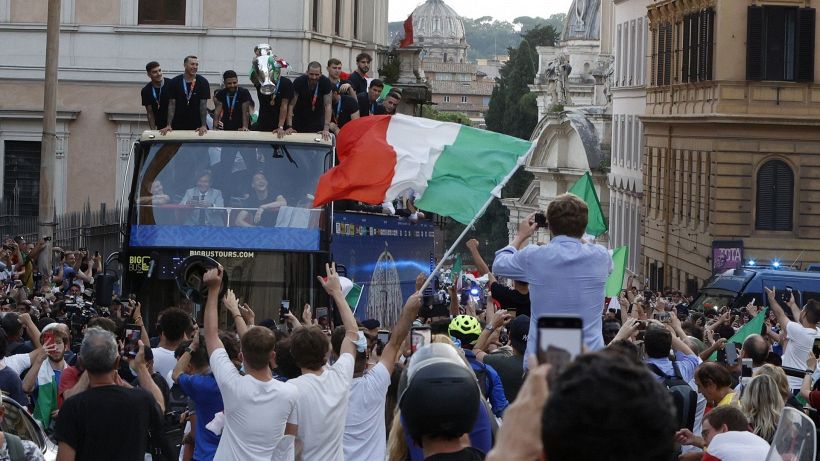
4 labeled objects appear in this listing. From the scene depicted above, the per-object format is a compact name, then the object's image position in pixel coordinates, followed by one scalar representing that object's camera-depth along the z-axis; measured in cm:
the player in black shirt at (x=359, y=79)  2448
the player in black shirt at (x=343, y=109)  2266
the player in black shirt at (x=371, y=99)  2373
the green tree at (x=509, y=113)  13150
